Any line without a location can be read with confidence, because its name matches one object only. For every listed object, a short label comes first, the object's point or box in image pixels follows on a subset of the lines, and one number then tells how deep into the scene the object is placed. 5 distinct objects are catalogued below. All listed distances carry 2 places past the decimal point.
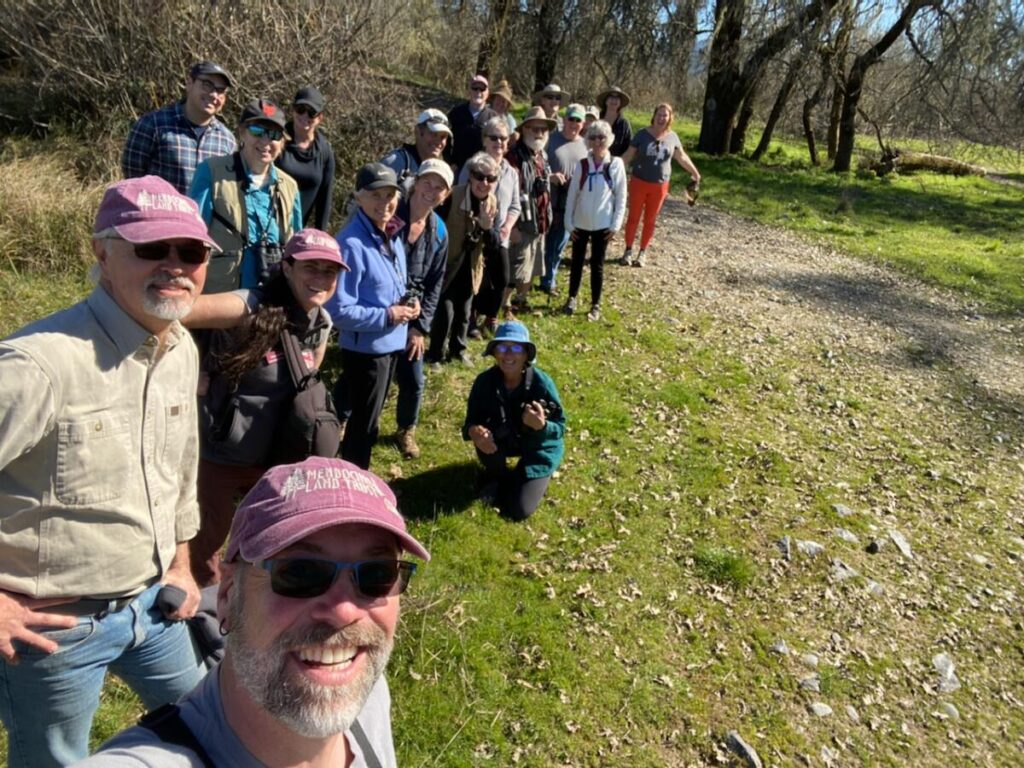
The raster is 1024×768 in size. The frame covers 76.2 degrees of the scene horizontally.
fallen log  21.03
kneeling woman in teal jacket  5.41
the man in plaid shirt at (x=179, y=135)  5.13
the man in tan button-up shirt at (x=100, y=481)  1.99
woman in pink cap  3.36
